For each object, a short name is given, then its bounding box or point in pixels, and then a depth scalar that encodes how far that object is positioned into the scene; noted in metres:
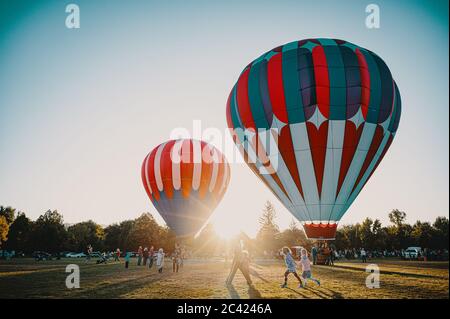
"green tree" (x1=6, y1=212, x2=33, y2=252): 63.66
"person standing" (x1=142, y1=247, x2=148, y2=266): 23.27
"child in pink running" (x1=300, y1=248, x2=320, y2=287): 10.33
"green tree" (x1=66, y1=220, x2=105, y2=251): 69.34
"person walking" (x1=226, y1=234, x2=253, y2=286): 10.51
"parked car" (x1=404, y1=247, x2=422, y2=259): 39.00
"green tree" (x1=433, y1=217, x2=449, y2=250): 61.62
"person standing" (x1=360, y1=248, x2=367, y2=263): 26.75
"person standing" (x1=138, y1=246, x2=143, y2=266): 22.79
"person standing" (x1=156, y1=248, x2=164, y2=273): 16.10
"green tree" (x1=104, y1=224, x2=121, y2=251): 72.69
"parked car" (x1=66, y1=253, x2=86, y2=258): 60.06
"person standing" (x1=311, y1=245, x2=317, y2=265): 21.08
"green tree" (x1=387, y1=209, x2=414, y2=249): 64.62
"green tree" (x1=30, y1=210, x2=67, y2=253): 60.59
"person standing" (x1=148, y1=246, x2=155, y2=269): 20.25
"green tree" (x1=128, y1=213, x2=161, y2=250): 58.91
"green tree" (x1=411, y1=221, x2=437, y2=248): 62.12
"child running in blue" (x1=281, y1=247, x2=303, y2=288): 10.28
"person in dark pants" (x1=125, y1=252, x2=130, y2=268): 19.77
